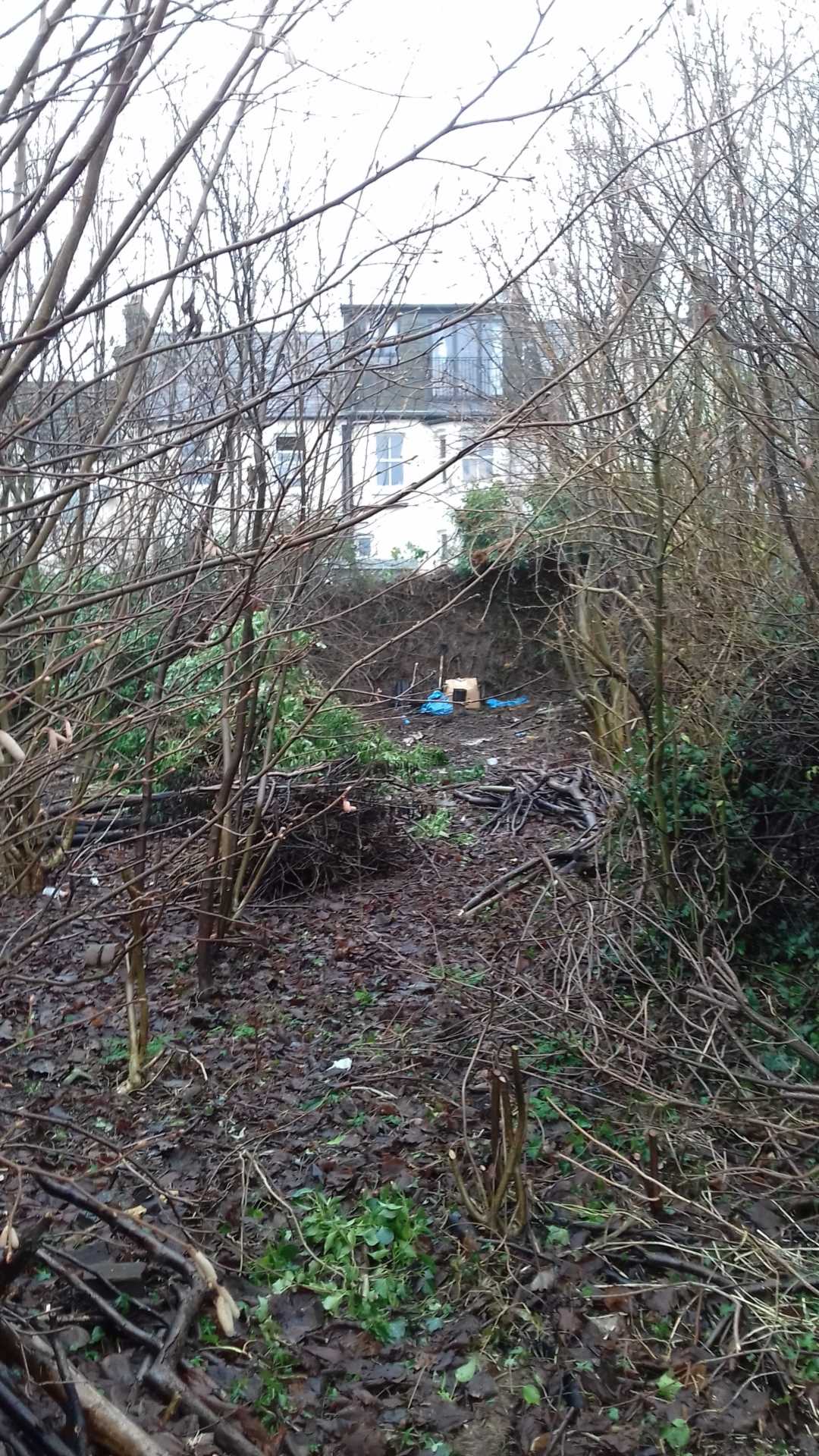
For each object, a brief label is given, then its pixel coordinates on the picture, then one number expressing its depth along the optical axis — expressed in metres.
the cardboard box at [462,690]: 14.80
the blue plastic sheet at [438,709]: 13.70
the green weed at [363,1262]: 3.43
